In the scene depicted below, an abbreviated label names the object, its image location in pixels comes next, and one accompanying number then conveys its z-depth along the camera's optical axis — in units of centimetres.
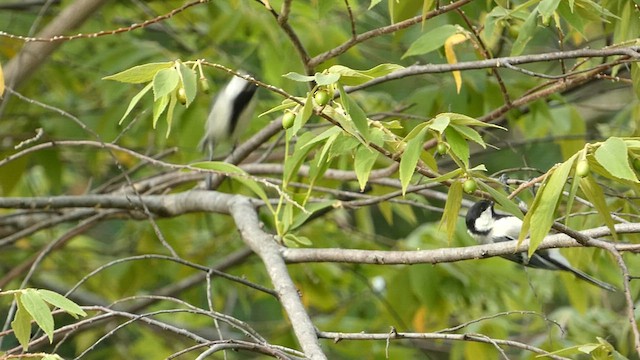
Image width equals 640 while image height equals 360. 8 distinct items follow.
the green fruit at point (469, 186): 636
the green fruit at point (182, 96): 640
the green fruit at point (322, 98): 635
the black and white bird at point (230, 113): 978
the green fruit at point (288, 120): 637
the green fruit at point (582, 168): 627
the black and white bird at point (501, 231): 690
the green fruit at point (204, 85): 647
